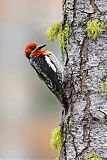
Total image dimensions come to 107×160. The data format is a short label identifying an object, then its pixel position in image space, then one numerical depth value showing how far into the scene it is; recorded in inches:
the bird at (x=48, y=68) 350.1
